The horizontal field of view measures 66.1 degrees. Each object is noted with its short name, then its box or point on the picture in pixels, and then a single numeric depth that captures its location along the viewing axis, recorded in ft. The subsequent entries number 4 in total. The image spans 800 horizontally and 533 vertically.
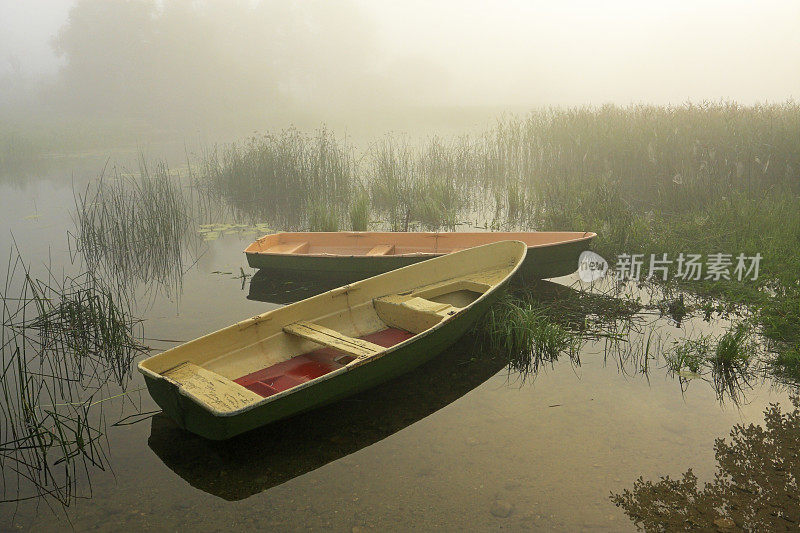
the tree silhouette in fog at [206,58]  120.98
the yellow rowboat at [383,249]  20.30
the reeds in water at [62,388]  11.03
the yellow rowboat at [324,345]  11.10
